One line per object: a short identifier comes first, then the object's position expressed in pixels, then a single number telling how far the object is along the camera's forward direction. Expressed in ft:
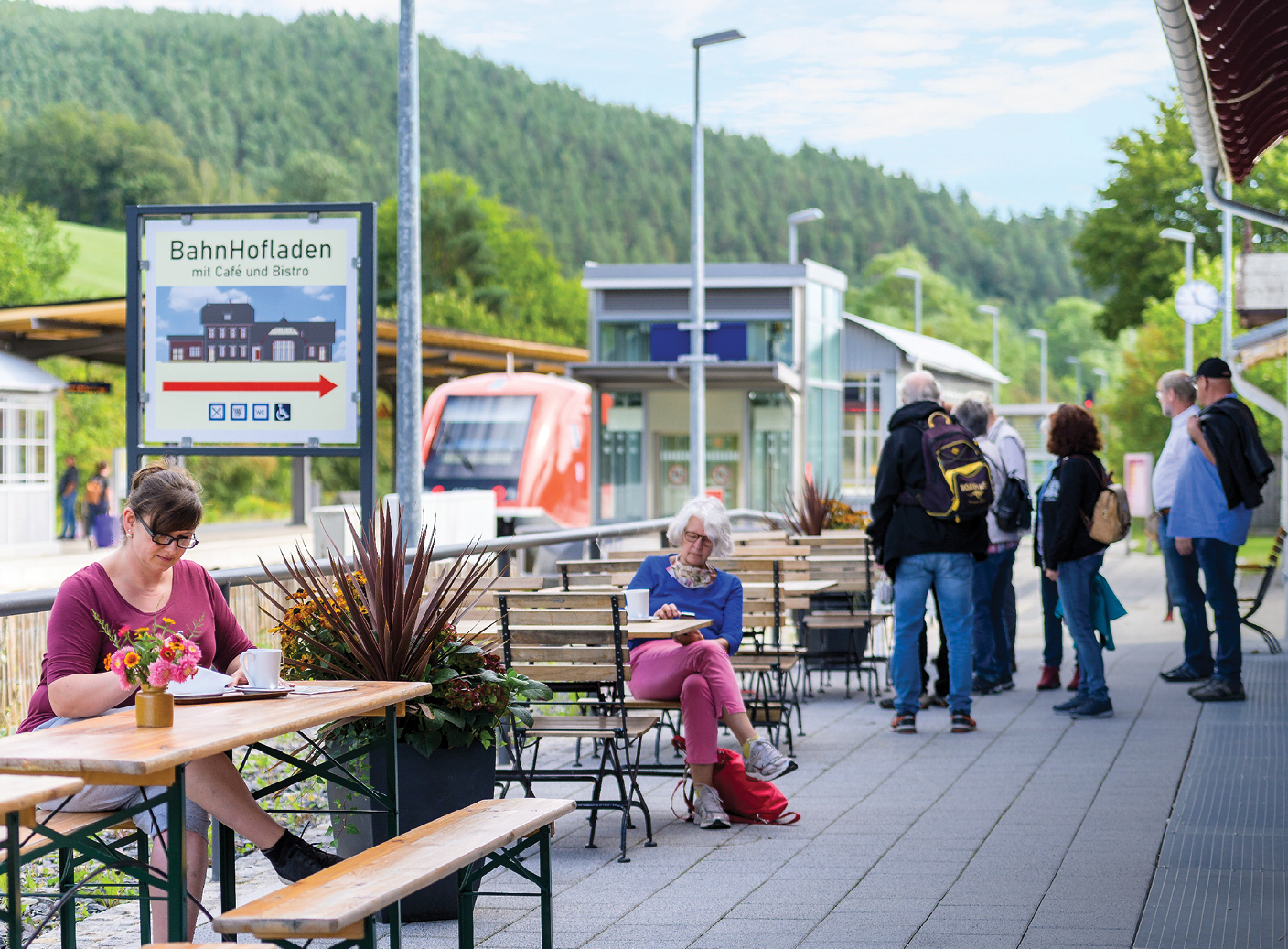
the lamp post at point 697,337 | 74.79
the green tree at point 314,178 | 328.90
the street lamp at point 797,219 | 116.47
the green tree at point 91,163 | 302.66
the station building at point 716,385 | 102.17
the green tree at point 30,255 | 218.18
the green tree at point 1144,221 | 172.96
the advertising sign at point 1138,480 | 103.04
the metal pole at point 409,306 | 35.37
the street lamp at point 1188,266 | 126.20
